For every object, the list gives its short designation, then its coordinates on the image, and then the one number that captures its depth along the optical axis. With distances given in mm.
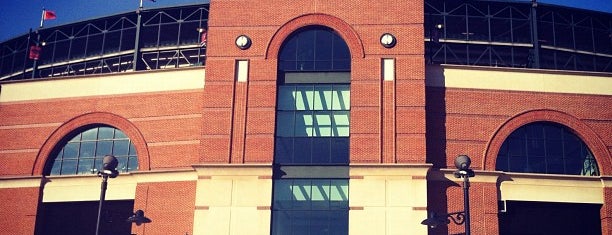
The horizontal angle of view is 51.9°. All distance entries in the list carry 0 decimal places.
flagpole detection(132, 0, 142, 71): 34969
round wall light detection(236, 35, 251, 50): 28625
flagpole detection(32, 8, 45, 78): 38297
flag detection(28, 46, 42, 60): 38031
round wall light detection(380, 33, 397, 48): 28062
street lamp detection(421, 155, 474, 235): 19922
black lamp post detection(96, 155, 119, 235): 20266
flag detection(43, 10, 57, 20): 39469
